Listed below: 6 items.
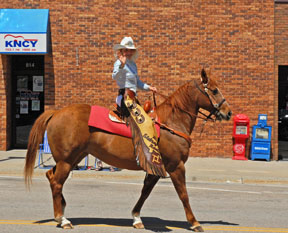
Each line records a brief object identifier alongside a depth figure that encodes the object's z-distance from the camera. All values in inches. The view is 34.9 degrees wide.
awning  597.9
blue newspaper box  607.2
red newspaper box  604.7
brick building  624.1
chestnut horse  247.9
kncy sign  598.2
